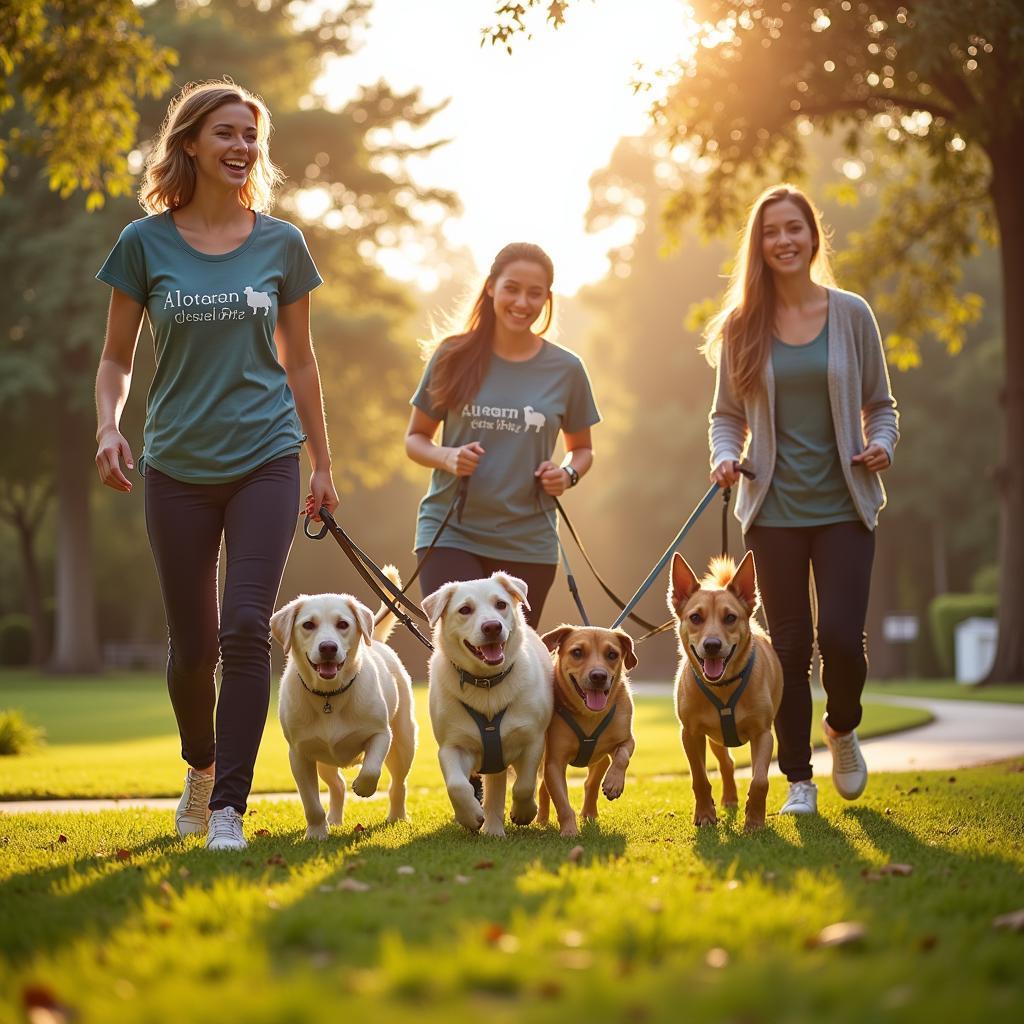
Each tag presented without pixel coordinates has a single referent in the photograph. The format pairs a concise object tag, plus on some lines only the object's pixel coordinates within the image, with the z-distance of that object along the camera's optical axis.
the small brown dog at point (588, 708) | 6.00
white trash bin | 27.81
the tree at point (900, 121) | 13.02
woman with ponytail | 6.65
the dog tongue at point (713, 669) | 6.07
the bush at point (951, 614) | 30.09
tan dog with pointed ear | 6.08
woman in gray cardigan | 6.50
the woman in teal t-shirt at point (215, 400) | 5.41
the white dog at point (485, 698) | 5.73
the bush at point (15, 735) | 13.20
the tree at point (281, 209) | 29.14
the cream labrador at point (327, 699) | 5.81
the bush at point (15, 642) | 42.41
